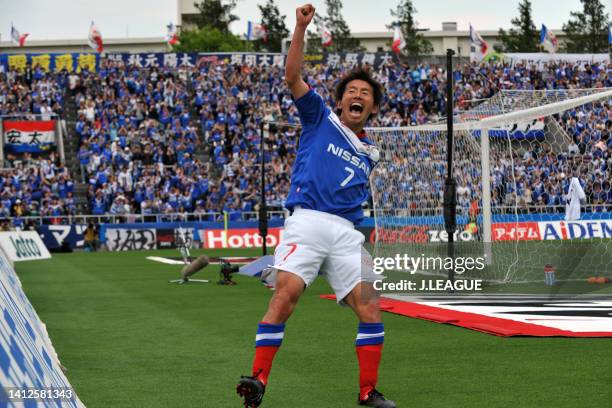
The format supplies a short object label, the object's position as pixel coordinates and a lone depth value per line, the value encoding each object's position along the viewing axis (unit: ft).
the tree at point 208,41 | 304.71
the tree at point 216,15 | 334.65
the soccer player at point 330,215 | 20.45
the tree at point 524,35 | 311.27
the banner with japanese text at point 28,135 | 143.54
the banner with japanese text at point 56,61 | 157.38
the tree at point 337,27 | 343.87
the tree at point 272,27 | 320.29
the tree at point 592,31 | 324.60
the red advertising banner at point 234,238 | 120.37
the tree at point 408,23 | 330.13
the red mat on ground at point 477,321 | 32.53
